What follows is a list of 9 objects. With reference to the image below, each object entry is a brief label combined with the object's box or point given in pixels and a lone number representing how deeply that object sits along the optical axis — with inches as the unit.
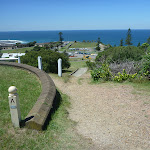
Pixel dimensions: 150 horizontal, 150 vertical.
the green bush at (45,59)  576.8
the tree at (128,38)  3432.6
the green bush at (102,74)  399.2
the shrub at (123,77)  374.8
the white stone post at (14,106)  134.9
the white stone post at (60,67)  443.4
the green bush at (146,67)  375.2
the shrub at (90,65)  729.9
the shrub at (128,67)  406.0
